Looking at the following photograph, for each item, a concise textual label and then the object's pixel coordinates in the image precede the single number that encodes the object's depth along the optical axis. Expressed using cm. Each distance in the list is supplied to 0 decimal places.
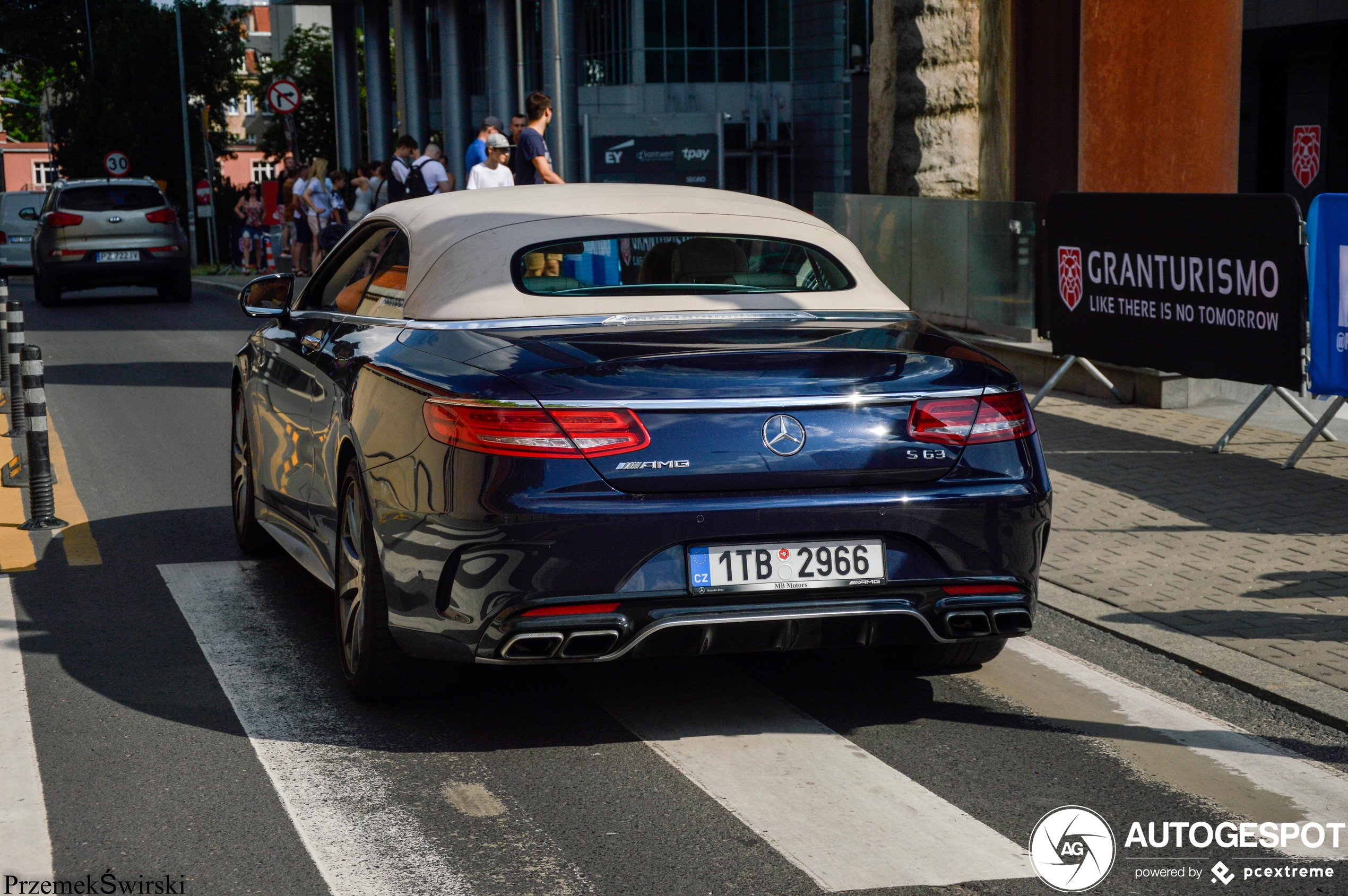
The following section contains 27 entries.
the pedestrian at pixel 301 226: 2759
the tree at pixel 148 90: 5878
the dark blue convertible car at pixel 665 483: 456
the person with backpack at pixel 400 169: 1841
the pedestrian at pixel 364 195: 2414
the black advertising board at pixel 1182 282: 936
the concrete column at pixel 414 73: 5472
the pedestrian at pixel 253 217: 3456
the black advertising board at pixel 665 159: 3991
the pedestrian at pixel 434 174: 1719
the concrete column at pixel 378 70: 5766
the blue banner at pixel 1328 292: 894
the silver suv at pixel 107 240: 2473
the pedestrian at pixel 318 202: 2716
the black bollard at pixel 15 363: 912
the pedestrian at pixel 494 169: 1470
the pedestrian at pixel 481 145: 1525
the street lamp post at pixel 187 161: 4381
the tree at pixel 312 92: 7575
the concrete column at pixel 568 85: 4425
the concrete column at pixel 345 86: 5875
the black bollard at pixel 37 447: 820
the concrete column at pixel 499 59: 4719
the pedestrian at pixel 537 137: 1423
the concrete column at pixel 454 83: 5081
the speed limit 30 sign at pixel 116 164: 4338
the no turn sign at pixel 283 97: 3073
